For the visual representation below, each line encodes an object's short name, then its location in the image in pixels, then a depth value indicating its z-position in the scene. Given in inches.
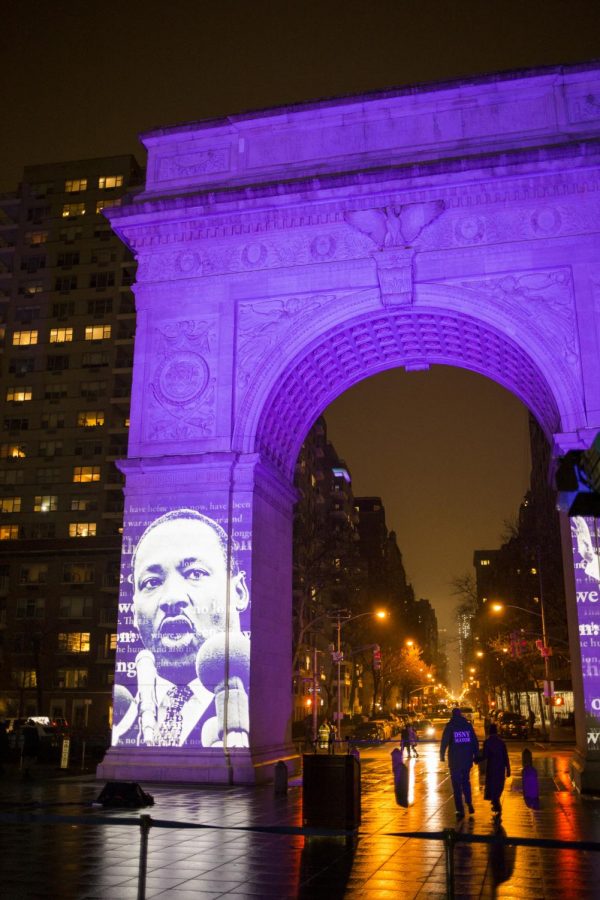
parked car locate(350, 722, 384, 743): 2224.4
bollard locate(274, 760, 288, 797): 842.8
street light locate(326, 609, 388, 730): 2057.5
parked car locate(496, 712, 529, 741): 2326.5
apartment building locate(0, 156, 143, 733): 2679.6
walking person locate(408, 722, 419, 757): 1554.7
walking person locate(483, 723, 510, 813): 697.6
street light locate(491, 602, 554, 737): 1847.8
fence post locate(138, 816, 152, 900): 361.6
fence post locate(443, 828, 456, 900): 331.9
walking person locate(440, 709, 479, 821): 700.0
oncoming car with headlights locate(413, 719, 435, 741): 2671.5
